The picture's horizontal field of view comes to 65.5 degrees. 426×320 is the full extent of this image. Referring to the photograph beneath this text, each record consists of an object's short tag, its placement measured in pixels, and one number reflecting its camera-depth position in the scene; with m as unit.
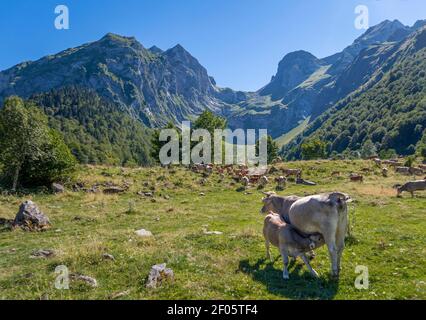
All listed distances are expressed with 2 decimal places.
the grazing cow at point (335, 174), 44.25
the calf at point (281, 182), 37.66
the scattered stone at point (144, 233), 17.03
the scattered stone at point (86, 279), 10.26
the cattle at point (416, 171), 43.54
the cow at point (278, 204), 14.57
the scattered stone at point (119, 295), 9.29
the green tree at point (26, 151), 32.59
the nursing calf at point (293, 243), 10.91
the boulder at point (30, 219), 19.86
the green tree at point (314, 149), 114.25
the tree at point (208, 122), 80.81
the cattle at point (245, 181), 39.70
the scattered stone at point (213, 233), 16.83
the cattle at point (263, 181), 39.94
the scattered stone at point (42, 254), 13.75
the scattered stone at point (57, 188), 31.80
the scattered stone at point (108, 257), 12.45
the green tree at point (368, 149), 137.01
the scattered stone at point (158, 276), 9.90
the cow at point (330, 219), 10.44
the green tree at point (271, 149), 105.95
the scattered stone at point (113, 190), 33.18
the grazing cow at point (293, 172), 44.84
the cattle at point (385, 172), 44.69
